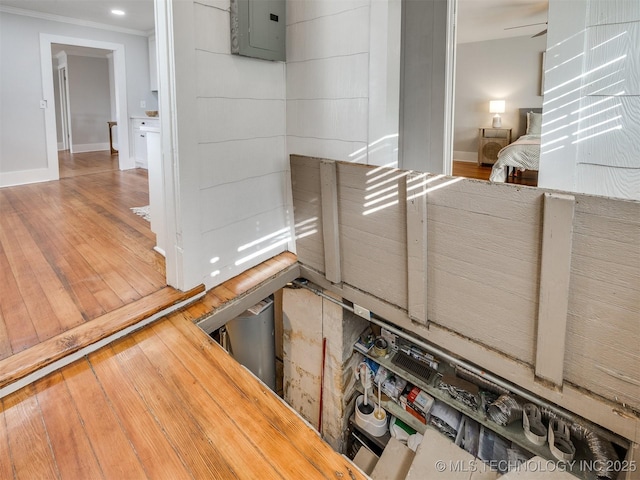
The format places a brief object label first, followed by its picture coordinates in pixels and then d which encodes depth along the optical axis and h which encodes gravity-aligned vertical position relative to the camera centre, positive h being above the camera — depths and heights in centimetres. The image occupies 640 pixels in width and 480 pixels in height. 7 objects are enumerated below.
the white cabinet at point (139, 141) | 587 +50
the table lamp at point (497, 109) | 701 +114
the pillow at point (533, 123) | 628 +81
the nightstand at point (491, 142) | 695 +54
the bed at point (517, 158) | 463 +17
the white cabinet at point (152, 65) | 593 +168
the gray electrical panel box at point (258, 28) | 200 +79
